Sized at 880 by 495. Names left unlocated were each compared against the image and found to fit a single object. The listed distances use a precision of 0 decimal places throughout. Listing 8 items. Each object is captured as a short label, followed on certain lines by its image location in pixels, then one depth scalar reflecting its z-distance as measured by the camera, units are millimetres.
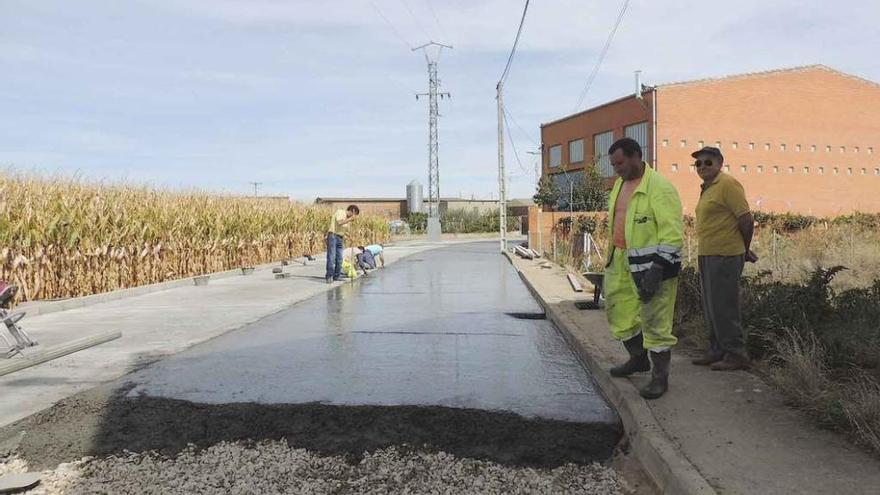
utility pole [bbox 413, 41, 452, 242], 50438
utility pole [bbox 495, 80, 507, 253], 30547
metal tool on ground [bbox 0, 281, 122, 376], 6227
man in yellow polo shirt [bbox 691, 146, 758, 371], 5477
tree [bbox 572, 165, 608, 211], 39575
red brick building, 45094
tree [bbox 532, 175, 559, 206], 45659
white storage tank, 70875
